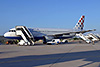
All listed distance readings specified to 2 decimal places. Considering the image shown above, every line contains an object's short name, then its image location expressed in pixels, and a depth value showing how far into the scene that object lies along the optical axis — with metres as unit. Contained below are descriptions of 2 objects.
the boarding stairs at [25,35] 32.00
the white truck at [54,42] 34.72
